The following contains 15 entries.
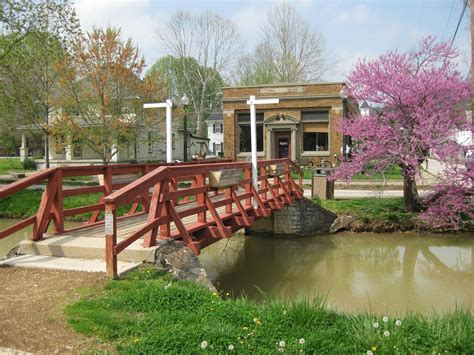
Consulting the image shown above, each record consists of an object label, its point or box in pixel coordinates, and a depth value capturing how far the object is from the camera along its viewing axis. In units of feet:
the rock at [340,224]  52.39
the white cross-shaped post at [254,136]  36.32
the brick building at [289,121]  101.40
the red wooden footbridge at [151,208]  21.15
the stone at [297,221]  51.31
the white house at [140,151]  82.99
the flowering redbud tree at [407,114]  44.86
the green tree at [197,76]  160.65
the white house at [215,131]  206.28
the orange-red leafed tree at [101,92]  71.56
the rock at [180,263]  20.71
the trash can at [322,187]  57.77
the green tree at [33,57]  74.23
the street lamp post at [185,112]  56.81
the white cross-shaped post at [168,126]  39.91
